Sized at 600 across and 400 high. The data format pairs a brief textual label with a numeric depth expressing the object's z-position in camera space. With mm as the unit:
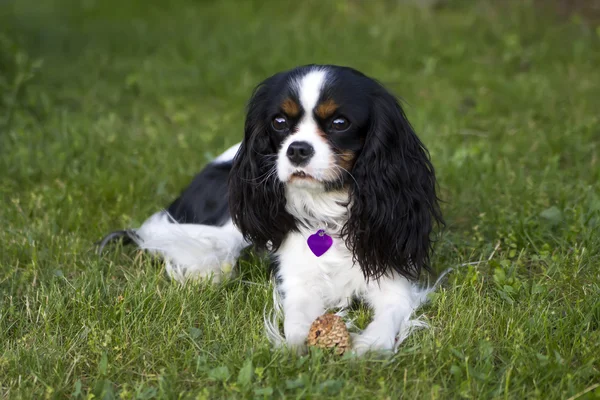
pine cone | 2455
